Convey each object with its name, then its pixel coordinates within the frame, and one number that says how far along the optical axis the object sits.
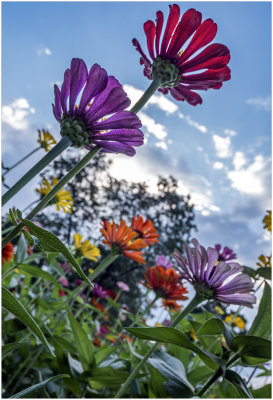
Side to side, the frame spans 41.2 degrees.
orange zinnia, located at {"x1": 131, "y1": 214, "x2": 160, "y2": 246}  1.01
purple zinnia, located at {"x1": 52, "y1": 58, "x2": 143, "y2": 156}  0.37
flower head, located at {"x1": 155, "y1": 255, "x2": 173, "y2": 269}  1.17
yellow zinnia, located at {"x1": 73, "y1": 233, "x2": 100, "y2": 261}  1.30
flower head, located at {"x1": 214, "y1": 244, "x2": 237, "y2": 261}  1.00
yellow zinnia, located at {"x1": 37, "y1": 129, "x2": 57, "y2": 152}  1.43
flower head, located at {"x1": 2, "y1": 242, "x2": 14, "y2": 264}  1.23
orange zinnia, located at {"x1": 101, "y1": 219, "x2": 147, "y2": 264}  0.89
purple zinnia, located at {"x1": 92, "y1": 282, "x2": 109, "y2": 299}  2.15
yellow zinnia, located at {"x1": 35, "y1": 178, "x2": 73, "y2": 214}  1.15
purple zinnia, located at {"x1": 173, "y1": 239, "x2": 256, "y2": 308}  0.56
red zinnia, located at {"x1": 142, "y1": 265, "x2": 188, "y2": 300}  0.92
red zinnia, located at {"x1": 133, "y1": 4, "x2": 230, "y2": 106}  0.42
